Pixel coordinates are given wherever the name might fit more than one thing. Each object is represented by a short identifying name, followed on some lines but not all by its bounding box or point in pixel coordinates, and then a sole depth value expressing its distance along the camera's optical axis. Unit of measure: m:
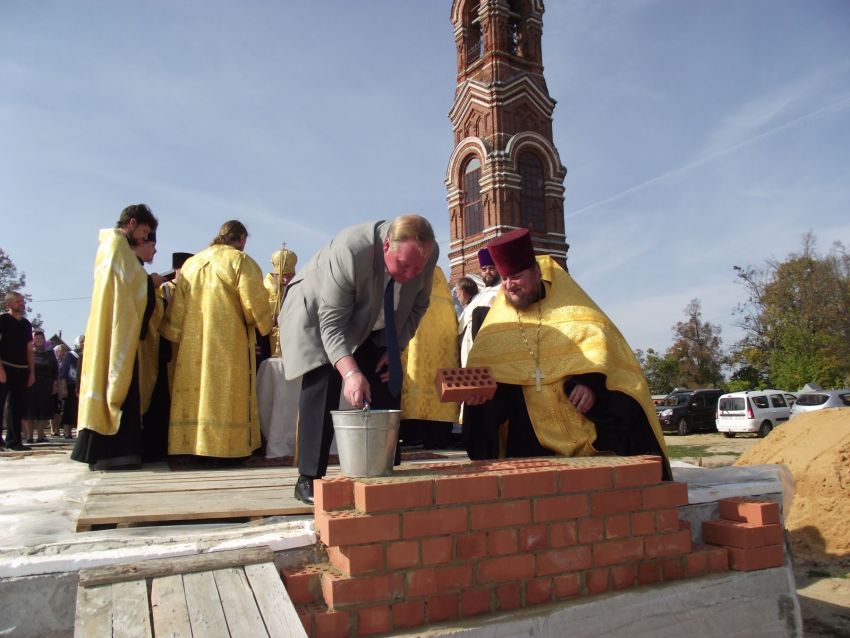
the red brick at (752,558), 2.95
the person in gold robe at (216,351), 4.40
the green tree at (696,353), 48.56
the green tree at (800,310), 37.34
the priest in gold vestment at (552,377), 3.38
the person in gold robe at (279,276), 6.01
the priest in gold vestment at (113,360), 4.08
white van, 22.38
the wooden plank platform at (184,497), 2.54
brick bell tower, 29.86
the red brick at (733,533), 2.99
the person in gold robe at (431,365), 5.40
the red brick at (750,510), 3.03
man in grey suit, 2.79
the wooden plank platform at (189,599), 1.87
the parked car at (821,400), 20.88
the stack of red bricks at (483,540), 2.25
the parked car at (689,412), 25.20
